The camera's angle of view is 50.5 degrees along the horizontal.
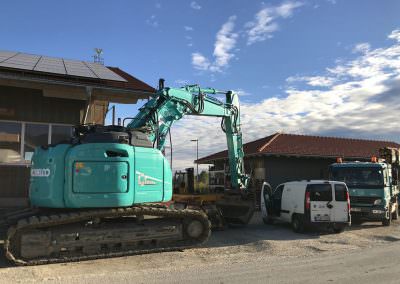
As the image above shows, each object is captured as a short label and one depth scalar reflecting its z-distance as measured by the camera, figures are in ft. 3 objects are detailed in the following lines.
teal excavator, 30.48
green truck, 54.03
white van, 46.80
